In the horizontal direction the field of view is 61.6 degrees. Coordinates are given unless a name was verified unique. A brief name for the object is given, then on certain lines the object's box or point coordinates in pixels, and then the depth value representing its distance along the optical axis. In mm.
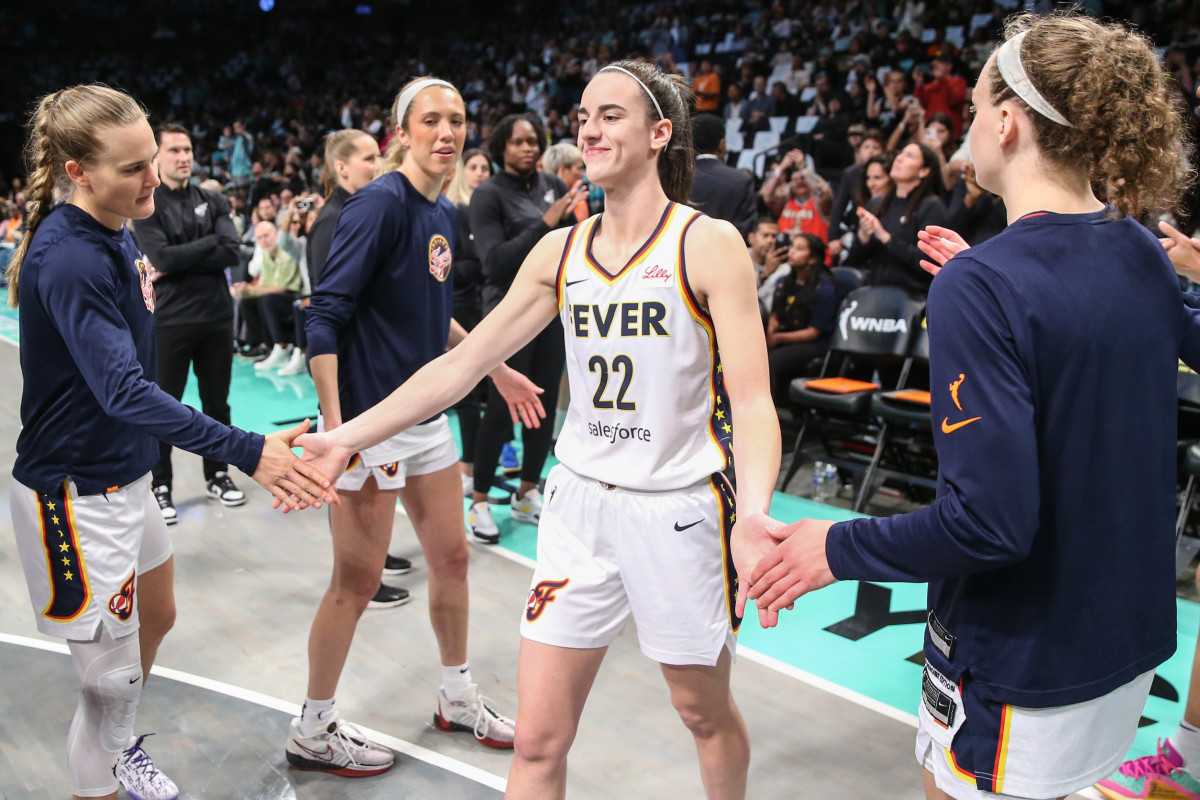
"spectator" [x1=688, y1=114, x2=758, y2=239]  5246
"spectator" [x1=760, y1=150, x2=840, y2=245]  7695
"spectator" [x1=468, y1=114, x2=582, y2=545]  4855
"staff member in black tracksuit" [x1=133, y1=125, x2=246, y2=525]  4980
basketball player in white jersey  2004
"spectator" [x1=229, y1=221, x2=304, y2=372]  9094
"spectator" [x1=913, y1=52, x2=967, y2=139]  8852
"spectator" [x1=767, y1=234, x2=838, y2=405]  6141
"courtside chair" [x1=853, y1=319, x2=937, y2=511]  5023
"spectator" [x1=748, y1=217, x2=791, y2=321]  6645
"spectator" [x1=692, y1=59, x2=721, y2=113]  12109
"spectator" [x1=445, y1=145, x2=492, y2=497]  5523
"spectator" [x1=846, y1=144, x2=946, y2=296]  5688
